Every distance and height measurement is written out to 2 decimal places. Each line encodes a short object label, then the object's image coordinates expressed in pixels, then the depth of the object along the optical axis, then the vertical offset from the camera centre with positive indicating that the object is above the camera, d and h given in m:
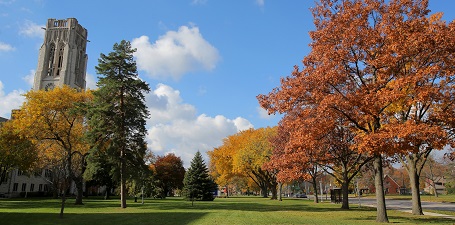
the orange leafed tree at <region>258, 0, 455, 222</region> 14.97 +5.32
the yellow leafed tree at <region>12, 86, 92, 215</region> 32.00 +5.75
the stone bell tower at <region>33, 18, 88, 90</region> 98.56 +35.73
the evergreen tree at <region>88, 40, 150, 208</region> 30.25 +5.85
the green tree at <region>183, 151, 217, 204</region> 49.05 -0.16
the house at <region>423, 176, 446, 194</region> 119.60 -1.82
